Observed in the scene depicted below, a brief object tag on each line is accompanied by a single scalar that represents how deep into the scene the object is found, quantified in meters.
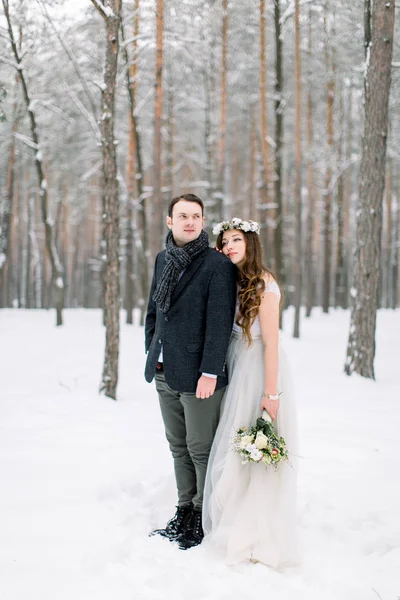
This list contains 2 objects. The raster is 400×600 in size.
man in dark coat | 2.92
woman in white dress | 2.87
